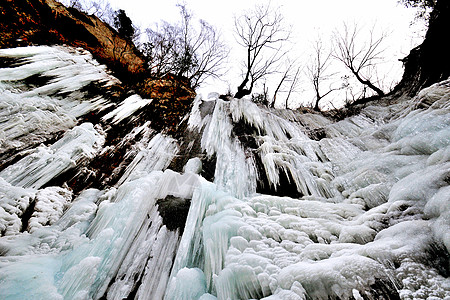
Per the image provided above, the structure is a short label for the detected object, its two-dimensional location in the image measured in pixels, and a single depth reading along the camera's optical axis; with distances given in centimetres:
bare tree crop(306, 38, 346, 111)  1263
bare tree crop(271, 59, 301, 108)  1394
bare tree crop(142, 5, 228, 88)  965
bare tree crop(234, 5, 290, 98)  1194
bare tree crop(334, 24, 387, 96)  1009
